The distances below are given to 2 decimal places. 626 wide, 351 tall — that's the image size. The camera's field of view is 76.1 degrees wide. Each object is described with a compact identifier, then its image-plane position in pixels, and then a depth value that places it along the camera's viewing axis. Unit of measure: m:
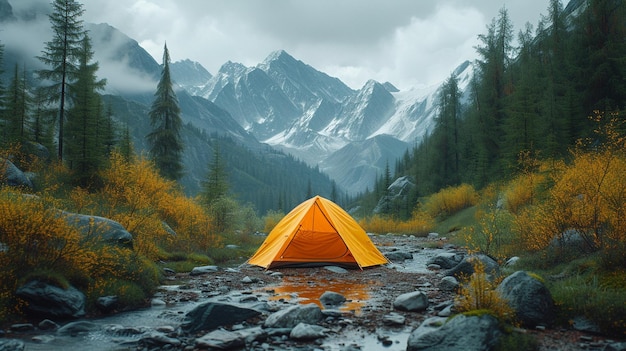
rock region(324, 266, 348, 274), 15.44
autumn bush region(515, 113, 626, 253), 9.73
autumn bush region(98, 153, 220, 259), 15.70
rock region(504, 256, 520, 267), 12.70
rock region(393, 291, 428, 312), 9.16
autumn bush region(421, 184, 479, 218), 38.41
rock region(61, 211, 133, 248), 10.70
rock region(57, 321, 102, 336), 7.63
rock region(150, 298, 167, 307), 10.07
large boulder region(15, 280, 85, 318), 8.13
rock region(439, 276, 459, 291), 11.35
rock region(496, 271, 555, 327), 7.27
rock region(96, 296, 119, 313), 9.07
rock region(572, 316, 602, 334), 6.87
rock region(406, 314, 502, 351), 6.15
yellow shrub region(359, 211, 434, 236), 37.36
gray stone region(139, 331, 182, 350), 6.99
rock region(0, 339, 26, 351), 6.26
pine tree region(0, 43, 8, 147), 30.58
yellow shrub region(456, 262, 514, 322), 6.95
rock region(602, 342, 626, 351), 6.09
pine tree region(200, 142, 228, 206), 35.62
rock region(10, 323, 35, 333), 7.55
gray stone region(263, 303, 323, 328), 8.10
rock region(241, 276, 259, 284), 13.29
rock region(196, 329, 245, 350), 6.84
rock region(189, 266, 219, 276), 14.83
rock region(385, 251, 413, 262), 19.45
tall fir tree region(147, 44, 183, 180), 36.56
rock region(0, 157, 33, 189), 18.71
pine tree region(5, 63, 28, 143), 32.47
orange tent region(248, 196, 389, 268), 16.17
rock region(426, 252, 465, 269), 16.33
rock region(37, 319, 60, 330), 7.81
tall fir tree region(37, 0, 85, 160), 28.41
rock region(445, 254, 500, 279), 11.86
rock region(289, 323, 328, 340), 7.39
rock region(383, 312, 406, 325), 8.16
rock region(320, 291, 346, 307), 10.17
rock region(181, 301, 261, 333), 7.94
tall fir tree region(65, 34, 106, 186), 24.89
